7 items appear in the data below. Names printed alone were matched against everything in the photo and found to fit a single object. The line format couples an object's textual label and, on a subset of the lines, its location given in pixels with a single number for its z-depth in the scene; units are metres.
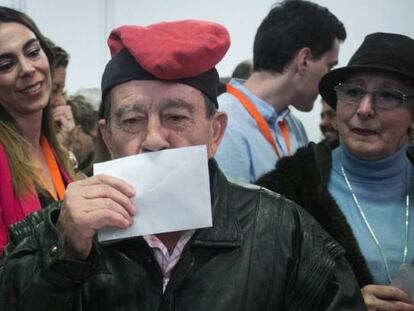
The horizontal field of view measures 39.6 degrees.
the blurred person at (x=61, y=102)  2.69
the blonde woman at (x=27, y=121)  1.82
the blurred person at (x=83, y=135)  3.25
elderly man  1.02
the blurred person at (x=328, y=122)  2.80
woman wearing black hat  1.50
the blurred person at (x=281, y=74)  2.22
